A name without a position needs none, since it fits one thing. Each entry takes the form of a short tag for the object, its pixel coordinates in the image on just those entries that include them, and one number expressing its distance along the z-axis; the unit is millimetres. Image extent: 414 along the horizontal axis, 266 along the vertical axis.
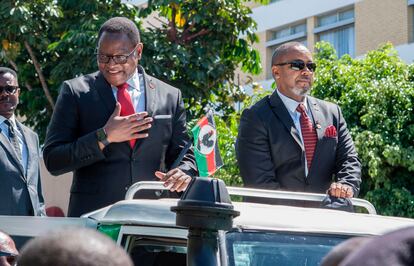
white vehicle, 4746
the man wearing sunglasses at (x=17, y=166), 7751
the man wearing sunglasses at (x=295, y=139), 7246
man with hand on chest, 6756
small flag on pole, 7112
